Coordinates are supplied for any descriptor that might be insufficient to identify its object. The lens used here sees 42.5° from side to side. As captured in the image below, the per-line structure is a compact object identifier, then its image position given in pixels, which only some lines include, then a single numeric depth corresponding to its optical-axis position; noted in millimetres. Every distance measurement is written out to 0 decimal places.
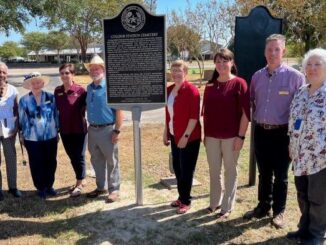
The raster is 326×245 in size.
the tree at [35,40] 102875
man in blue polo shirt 5312
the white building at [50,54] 102731
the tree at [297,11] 20266
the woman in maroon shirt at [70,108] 5512
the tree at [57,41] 86375
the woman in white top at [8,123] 5574
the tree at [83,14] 24588
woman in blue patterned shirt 5504
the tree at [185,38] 29953
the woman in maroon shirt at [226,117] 4484
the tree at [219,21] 24000
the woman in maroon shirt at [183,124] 4770
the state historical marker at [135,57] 4855
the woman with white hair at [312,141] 3752
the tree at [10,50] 114500
